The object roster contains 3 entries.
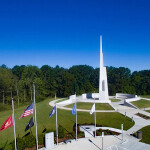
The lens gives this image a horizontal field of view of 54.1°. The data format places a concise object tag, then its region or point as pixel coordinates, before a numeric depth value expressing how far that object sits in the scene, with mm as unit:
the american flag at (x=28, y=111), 12273
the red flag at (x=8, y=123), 11338
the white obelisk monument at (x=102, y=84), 38562
